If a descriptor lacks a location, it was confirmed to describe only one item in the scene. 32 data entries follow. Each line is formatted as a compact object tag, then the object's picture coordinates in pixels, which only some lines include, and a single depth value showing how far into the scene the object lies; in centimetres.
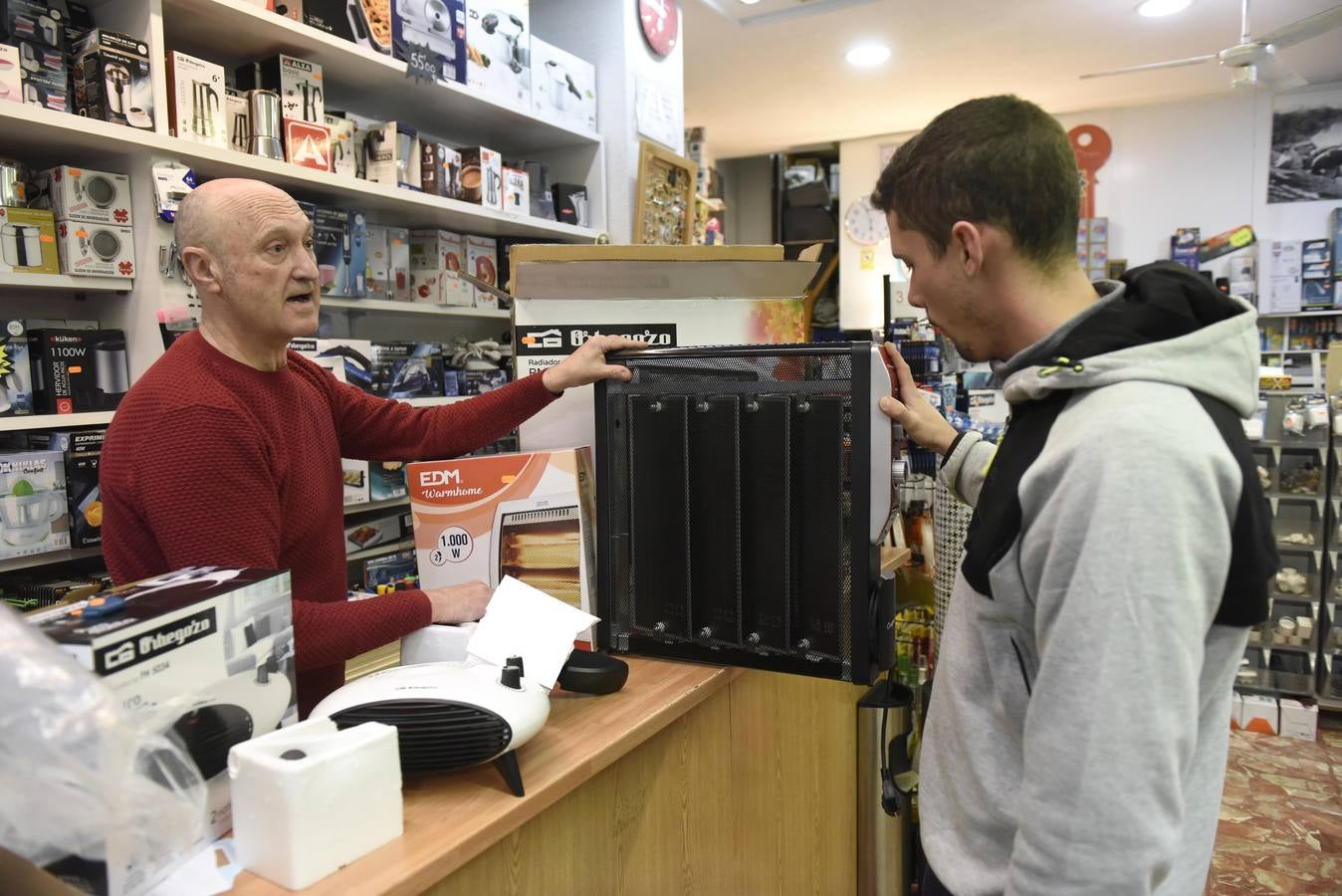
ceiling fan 403
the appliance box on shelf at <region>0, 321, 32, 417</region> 198
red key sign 701
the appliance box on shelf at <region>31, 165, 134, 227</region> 204
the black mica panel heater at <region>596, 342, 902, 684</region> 125
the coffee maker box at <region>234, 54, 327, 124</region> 245
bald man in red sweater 118
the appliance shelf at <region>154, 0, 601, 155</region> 229
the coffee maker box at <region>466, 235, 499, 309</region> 333
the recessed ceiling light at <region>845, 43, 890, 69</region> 545
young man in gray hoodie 77
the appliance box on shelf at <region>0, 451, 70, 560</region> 194
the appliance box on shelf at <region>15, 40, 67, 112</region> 192
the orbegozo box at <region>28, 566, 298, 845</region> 80
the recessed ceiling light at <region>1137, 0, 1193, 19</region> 473
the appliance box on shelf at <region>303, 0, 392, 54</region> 251
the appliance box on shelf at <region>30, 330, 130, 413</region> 203
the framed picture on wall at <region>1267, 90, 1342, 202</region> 642
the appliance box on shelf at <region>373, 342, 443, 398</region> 288
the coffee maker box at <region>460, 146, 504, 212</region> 308
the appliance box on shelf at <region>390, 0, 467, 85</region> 272
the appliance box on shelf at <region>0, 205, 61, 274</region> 198
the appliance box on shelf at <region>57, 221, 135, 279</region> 205
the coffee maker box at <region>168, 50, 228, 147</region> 215
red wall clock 367
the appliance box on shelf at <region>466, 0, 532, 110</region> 299
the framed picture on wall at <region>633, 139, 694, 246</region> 322
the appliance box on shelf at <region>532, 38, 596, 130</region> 327
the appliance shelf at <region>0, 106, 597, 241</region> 192
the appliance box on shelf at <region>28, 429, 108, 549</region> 205
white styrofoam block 80
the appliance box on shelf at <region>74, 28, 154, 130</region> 199
